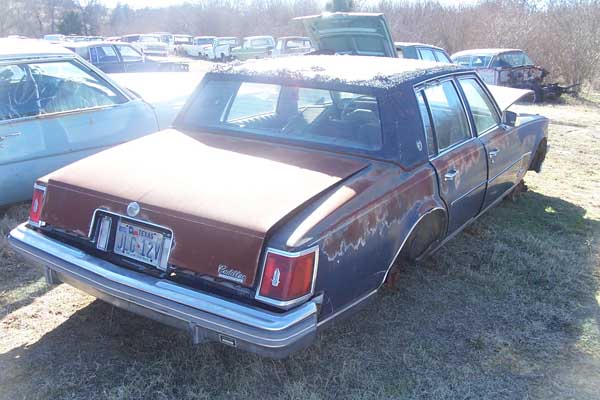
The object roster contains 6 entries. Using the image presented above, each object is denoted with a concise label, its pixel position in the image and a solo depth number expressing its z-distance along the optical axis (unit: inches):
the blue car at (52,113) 173.9
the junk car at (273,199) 90.7
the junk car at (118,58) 581.6
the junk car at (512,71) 570.6
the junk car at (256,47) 1184.8
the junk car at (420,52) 458.3
